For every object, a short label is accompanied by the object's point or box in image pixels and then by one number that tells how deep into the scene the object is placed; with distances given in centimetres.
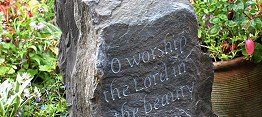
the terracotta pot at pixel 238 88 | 342
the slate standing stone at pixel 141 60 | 247
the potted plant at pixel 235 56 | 336
